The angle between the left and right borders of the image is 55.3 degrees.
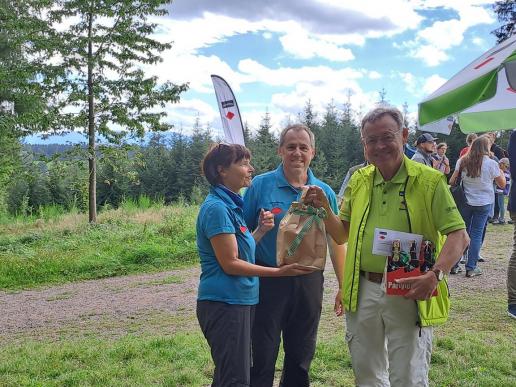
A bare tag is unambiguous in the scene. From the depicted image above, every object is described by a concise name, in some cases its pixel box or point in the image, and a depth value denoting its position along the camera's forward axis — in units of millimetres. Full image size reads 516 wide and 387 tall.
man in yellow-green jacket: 2453
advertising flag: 7734
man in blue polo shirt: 3072
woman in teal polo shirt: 2596
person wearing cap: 6564
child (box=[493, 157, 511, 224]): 10547
